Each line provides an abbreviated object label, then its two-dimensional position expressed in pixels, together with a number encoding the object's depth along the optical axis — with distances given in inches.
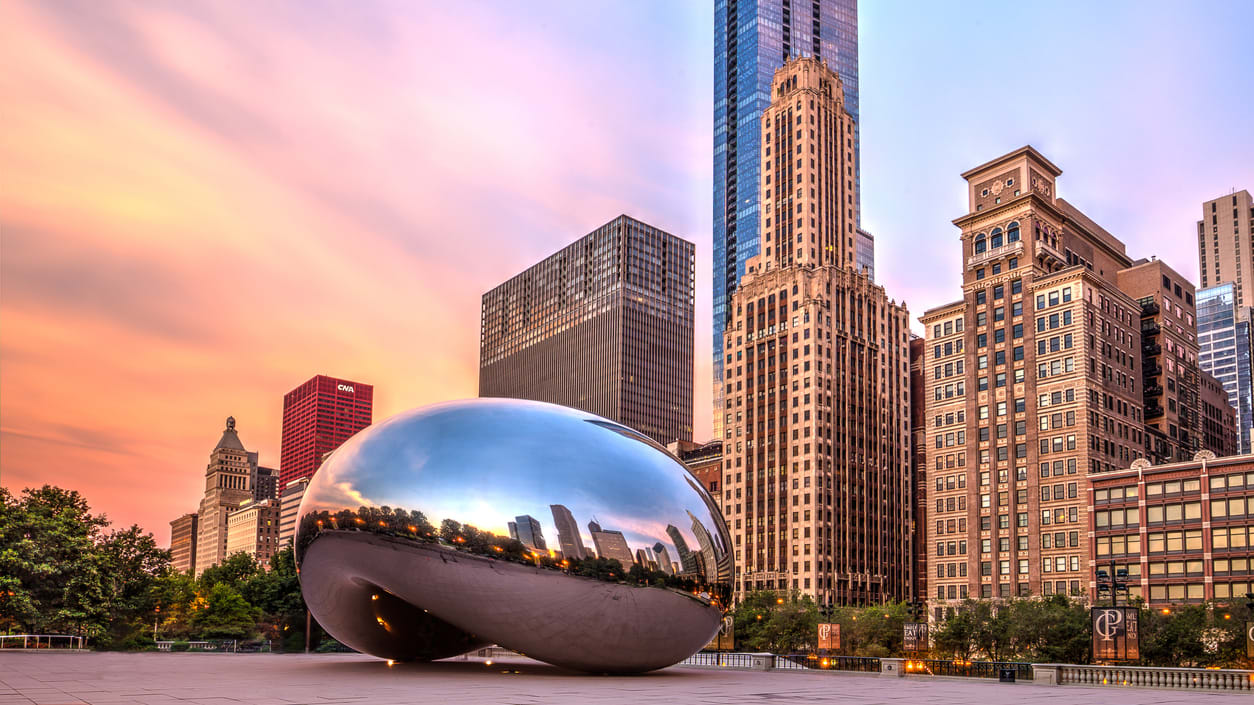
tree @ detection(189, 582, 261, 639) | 3221.2
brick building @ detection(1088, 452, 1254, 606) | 3221.0
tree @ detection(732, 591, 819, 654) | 3010.1
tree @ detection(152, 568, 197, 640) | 2730.1
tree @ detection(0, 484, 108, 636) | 1812.3
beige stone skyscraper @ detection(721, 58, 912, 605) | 5388.8
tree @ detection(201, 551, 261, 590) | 4256.9
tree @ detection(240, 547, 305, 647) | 2437.3
